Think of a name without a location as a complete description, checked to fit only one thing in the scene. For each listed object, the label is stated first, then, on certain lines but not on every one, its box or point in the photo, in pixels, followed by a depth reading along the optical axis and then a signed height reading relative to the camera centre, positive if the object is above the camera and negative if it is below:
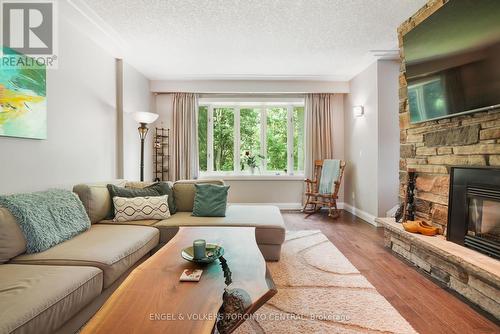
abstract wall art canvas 2.05 +0.56
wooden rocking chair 4.64 -0.52
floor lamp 3.85 +0.69
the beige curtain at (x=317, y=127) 5.24 +0.77
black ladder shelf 5.18 +0.21
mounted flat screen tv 1.81 +0.84
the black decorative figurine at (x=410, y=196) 2.83 -0.33
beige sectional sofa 1.19 -0.58
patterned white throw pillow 2.66 -0.42
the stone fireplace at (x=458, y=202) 1.86 -0.31
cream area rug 1.61 -0.96
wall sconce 4.50 +0.93
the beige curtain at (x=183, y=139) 5.17 +0.54
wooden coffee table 0.95 -0.56
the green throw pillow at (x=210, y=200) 2.86 -0.37
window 5.49 +0.61
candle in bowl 1.48 -0.47
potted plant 5.44 +0.13
